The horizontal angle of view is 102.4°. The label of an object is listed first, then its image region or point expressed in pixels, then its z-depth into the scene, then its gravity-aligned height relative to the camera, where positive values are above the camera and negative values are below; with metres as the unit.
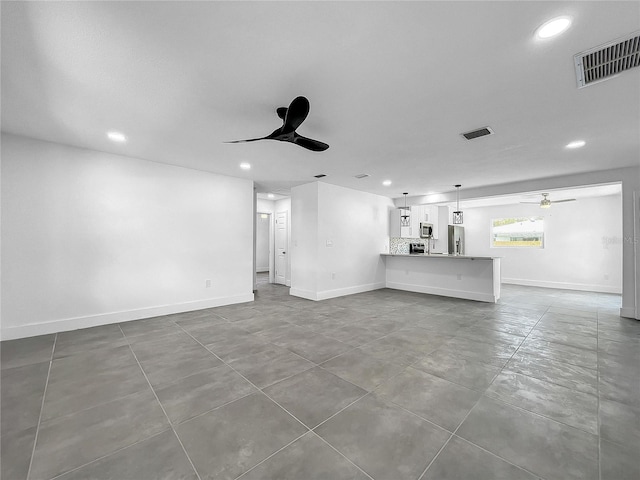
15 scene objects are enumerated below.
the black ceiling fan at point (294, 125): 2.18 +1.06
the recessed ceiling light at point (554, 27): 1.60 +1.37
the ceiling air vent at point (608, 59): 1.80 +1.37
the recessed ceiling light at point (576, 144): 3.54 +1.37
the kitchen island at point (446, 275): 5.88 -0.87
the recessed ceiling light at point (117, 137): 3.34 +1.40
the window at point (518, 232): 8.42 +0.31
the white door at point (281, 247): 8.08 -0.20
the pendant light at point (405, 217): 7.58 +0.70
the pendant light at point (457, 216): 6.41 +0.63
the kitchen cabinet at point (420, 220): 7.75 +0.67
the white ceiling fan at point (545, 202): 7.05 +1.08
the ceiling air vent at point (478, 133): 3.18 +1.38
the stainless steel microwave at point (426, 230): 8.12 +0.36
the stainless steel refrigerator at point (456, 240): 8.89 +0.04
